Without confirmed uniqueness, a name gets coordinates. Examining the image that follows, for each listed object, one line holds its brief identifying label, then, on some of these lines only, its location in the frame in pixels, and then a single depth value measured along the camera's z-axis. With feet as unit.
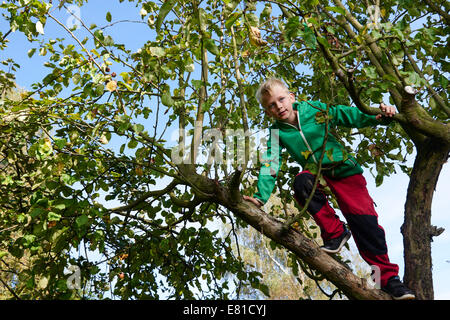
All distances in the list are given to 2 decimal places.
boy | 9.32
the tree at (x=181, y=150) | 9.05
